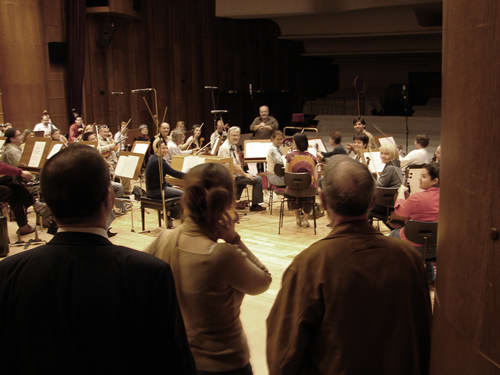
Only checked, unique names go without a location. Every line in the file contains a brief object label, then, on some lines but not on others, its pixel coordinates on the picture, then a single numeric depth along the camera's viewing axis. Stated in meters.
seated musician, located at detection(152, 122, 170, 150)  9.58
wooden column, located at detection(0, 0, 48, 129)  12.48
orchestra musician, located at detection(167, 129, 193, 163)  8.75
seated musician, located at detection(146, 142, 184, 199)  6.86
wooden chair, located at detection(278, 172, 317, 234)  7.04
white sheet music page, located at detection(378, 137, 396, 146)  7.64
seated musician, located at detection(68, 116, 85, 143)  11.74
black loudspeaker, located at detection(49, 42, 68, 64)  13.02
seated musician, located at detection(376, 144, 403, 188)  6.09
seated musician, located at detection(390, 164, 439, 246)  4.48
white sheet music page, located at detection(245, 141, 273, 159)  8.83
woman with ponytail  1.89
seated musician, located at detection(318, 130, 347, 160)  8.05
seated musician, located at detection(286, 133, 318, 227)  7.22
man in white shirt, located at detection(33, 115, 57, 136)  11.87
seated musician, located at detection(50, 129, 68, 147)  9.66
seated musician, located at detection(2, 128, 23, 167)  7.46
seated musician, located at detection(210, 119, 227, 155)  9.13
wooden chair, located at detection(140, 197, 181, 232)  7.00
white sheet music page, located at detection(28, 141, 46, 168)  7.10
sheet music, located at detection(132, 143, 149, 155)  8.02
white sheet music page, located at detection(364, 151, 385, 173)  7.11
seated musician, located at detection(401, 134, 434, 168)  7.37
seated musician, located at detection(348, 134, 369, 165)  7.65
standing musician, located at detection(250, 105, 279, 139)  11.20
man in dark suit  1.27
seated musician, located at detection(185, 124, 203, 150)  10.09
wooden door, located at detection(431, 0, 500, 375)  1.47
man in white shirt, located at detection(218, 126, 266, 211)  8.38
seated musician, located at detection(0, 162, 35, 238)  6.52
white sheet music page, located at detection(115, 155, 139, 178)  7.10
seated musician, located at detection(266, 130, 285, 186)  8.05
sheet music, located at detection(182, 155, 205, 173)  7.48
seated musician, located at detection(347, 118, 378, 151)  8.61
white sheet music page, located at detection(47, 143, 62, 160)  7.39
